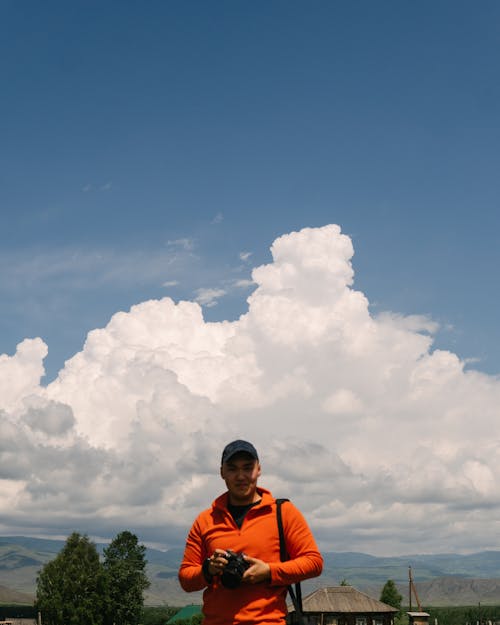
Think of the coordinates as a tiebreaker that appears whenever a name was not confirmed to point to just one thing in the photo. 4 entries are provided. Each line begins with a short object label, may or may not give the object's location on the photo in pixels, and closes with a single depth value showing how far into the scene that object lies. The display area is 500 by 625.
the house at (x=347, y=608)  70.00
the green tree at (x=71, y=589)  70.44
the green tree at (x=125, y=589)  74.25
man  4.79
